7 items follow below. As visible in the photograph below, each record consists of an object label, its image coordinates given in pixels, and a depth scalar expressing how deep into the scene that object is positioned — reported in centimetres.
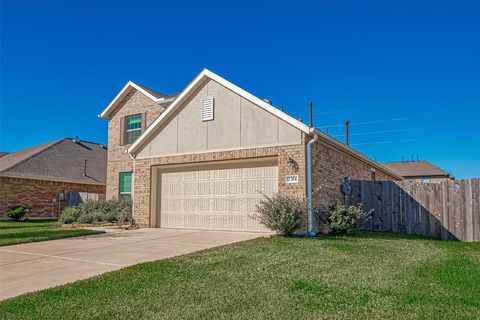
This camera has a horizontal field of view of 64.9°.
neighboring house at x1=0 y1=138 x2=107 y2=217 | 2228
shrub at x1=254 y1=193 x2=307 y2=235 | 1026
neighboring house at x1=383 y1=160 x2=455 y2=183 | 4006
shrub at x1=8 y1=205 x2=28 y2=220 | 2106
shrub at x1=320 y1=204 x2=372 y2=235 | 1138
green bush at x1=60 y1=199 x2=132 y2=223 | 1606
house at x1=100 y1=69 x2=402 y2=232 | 1154
